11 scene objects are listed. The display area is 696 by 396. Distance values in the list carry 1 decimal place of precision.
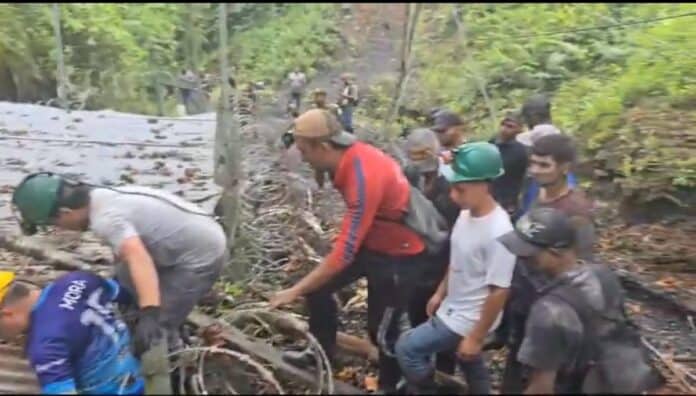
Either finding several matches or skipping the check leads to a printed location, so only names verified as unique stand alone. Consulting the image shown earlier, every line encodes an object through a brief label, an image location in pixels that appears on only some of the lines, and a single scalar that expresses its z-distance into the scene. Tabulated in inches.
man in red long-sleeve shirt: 181.5
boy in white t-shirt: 162.4
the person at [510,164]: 255.3
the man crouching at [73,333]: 148.7
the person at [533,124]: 237.8
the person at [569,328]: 137.6
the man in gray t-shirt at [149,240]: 161.3
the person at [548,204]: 171.6
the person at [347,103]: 568.7
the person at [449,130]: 245.9
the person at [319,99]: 438.4
